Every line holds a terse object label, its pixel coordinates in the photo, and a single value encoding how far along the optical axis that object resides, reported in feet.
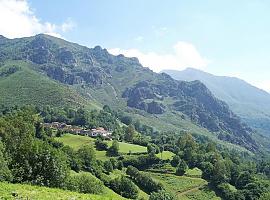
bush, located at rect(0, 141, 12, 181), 195.21
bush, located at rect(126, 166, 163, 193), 447.83
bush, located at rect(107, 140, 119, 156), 586.12
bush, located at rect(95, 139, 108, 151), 606.14
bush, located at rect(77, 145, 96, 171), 444.55
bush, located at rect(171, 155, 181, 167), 565.21
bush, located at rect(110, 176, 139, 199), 399.03
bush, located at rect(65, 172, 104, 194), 284.69
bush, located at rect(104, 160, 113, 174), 481.79
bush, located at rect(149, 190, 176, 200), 361.71
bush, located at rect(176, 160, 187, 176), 534.37
